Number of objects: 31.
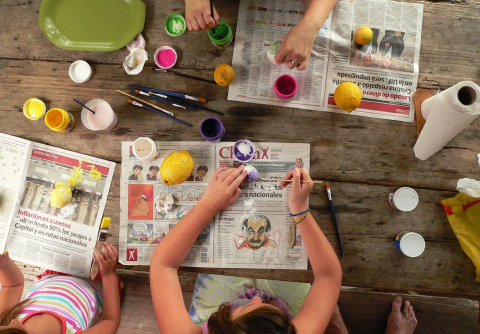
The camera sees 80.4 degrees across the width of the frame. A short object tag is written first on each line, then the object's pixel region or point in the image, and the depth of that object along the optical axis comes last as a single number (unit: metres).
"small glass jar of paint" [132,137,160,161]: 1.03
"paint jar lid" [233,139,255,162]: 1.05
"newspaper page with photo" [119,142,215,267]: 1.07
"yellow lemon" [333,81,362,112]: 0.97
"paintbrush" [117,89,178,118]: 1.08
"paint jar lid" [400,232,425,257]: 1.00
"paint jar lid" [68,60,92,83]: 1.10
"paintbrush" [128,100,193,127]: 1.08
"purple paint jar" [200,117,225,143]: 1.01
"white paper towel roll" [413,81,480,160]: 0.81
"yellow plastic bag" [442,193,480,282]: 0.99
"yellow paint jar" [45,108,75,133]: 1.05
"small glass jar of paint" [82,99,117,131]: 1.08
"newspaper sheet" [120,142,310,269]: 1.05
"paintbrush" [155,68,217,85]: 1.09
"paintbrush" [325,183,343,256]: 1.04
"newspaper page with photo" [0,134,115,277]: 1.09
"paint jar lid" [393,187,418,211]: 1.01
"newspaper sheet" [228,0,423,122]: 1.07
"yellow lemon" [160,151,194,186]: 0.97
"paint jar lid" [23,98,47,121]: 1.09
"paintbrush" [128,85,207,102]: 1.07
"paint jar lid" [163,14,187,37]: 1.10
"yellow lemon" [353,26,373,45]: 1.05
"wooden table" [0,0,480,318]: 1.04
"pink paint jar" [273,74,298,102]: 1.04
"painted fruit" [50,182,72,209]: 1.05
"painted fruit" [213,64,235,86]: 1.02
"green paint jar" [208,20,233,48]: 1.06
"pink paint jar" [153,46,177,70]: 1.09
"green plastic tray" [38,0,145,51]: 1.12
